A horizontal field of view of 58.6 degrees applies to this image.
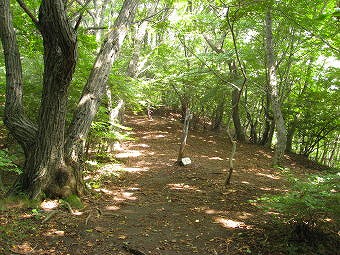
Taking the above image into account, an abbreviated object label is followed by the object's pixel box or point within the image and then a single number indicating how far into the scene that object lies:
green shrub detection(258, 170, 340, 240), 3.99
